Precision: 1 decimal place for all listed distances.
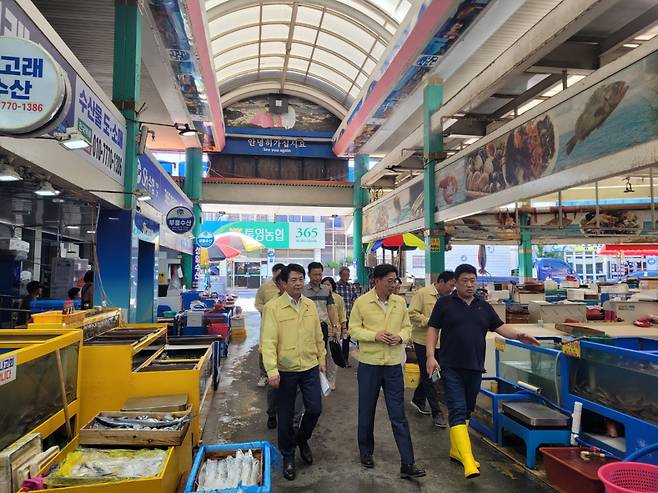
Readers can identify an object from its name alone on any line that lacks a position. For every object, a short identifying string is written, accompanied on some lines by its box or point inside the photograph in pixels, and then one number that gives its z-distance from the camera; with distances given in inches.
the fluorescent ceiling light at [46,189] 186.1
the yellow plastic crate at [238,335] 442.0
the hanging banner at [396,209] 456.1
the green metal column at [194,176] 652.1
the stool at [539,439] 145.9
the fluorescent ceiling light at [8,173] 151.9
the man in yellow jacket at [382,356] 138.5
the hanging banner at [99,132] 196.9
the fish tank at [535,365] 162.1
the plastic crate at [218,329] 352.5
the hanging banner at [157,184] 303.7
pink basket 82.9
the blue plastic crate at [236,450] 91.8
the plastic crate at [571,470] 120.5
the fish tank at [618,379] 126.7
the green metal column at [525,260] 671.1
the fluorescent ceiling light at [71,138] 160.1
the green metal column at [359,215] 708.0
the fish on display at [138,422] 116.2
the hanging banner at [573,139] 175.0
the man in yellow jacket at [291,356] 140.4
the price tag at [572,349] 147.5
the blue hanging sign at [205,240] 655.1
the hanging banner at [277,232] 746.2
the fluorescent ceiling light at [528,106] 425.7
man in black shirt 141.5
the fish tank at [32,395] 101.0
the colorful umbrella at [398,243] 515.2
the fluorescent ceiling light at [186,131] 332.8
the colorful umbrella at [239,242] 722.2
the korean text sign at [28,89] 124.5
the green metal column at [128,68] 261.4
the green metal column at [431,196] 399.9
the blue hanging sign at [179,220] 392.3
